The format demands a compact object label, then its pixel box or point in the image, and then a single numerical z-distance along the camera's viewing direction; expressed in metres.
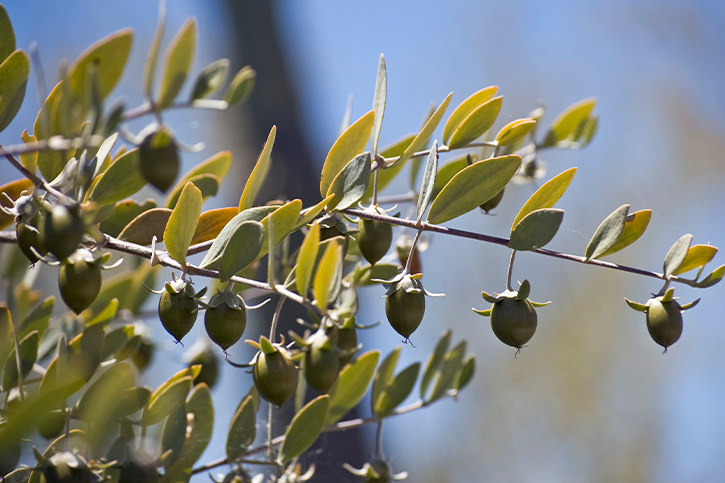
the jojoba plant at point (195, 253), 1.01
